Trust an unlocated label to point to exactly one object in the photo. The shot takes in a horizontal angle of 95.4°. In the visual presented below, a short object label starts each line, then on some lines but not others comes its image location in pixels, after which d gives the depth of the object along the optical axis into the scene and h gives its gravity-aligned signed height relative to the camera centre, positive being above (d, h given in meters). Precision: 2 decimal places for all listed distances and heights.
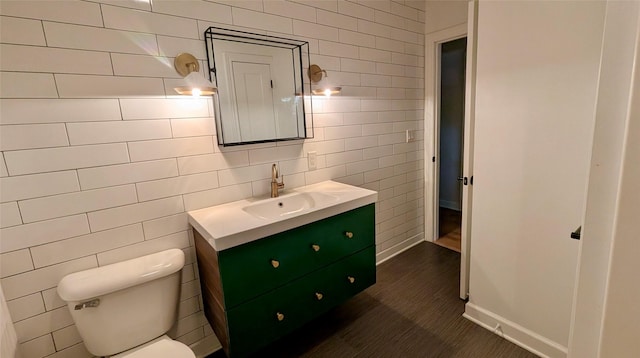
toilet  1.26 -0.76
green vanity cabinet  1.40 -0.80
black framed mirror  1.71 +0.27
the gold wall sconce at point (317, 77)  2.04 +0.34
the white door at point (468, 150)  1.85 -0.23
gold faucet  1.91 -0.36
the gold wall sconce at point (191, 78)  1.46 +0.27
